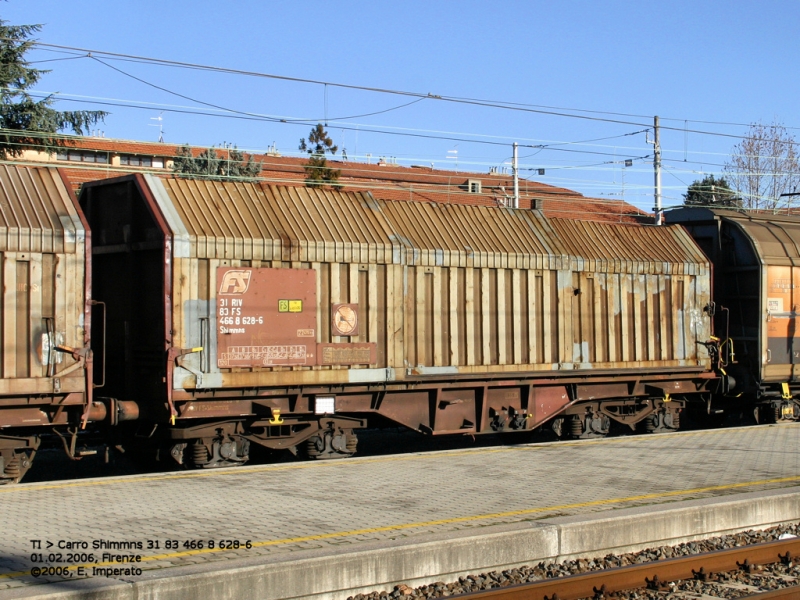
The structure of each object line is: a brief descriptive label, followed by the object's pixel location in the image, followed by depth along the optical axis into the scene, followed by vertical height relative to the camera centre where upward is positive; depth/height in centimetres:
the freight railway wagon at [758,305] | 1656 +12
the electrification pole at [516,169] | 3717 +624
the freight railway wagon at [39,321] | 988 -8
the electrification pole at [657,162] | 3183 +559
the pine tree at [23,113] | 2042 +485
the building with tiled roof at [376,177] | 4681 +803
